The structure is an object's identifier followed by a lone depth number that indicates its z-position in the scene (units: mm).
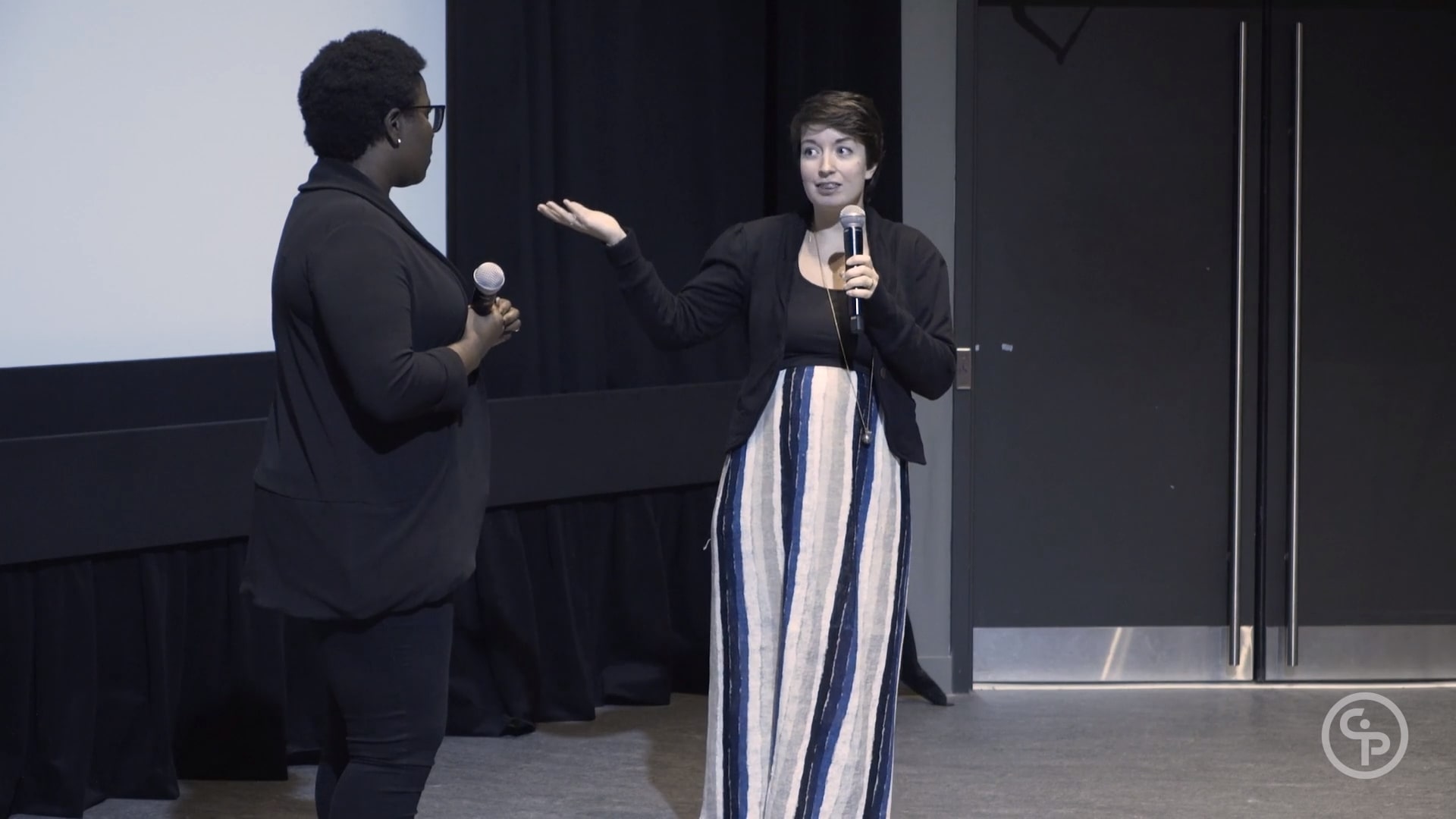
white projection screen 6578
